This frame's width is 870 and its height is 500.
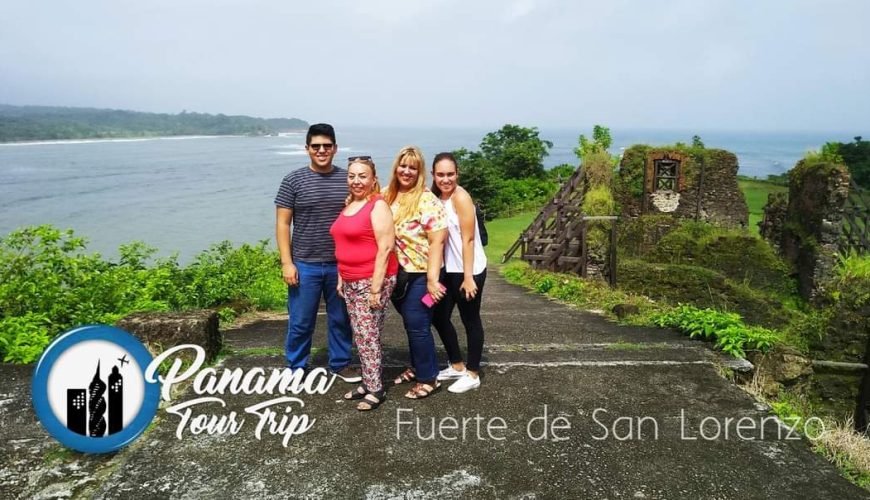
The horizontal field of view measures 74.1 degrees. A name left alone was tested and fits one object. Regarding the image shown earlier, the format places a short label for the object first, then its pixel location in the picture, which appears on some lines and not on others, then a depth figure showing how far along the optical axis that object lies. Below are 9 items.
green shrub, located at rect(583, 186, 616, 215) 16.39
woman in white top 3.60
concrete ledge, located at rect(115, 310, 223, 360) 4.09
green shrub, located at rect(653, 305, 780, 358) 4.64
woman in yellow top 3.47
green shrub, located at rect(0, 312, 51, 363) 4.12
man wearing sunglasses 3.72
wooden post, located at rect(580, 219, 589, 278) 13.63
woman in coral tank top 3.38
